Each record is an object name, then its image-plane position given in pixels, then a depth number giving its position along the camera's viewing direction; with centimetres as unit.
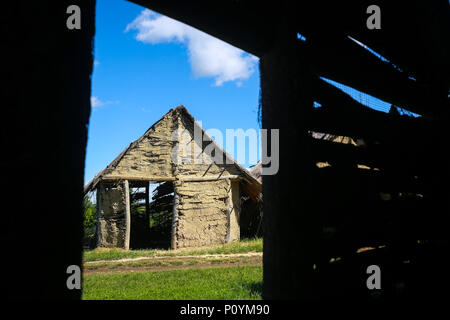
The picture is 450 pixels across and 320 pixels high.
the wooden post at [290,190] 171
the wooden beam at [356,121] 212
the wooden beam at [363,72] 228
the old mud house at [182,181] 1136
